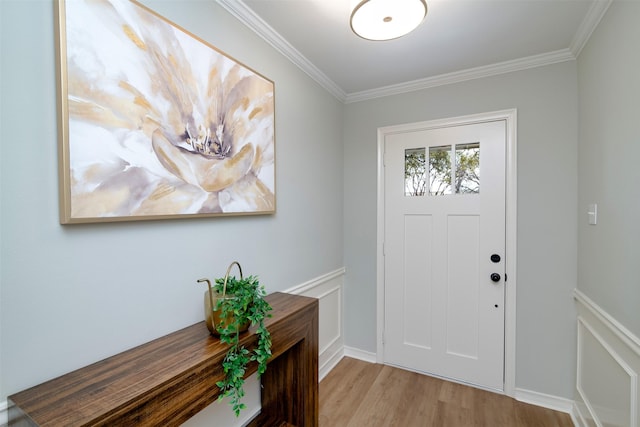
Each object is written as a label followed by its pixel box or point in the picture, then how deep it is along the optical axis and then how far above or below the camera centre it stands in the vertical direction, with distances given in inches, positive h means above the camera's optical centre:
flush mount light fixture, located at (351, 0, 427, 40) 51.1 +35.2
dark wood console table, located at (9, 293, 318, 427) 30.9 -21.3
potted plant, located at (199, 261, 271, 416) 44.1 -18.5
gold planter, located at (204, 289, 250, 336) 47.1 -17.5
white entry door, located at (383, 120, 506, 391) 89.9 -14.8
